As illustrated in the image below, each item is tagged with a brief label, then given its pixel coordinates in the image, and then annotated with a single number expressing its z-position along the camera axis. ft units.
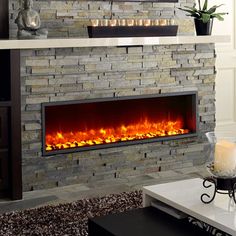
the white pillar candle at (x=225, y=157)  10.79
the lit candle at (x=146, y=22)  19.83
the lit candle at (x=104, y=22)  19.00
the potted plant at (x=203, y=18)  20.48
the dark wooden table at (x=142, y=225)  10.18
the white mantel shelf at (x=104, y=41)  17.21
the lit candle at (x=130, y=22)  19.51
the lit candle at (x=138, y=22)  19.72
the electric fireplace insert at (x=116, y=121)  19.47
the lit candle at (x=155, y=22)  20.00
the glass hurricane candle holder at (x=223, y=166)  10.80
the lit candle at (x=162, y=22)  20.14
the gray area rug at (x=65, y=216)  14.58
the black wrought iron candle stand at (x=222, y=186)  10.90
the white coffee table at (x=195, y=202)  10.11
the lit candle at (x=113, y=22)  19.13
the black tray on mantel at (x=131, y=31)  18.83
